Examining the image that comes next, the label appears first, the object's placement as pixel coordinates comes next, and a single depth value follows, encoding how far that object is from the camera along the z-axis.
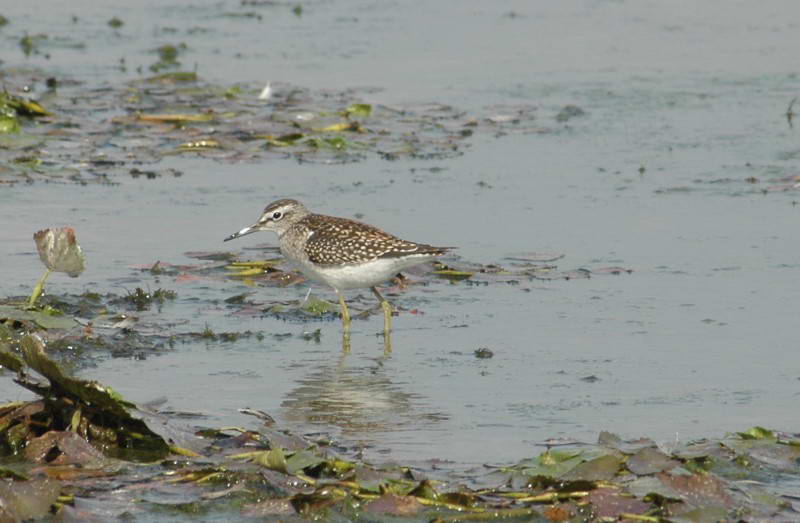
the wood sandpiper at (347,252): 10.49
